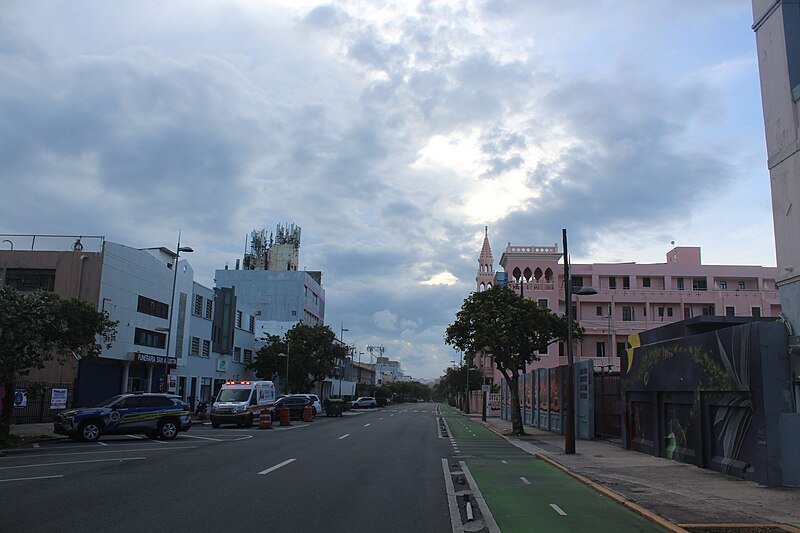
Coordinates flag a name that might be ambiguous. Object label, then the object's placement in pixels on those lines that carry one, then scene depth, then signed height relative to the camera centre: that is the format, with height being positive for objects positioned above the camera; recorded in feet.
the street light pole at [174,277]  120.07 +21.96
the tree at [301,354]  196.85 +9.14
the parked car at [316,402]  161.11 -4.26
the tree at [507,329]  98.84 +9.22
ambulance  112.98 -3.41
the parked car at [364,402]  257.14 -6.17
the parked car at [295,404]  148.25 -4.38
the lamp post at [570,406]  68.33 -1.60
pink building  203.21 +31.12
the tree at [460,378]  265.38 +4.64
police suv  74.95 -4.39
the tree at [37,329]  66.13 +5.63
